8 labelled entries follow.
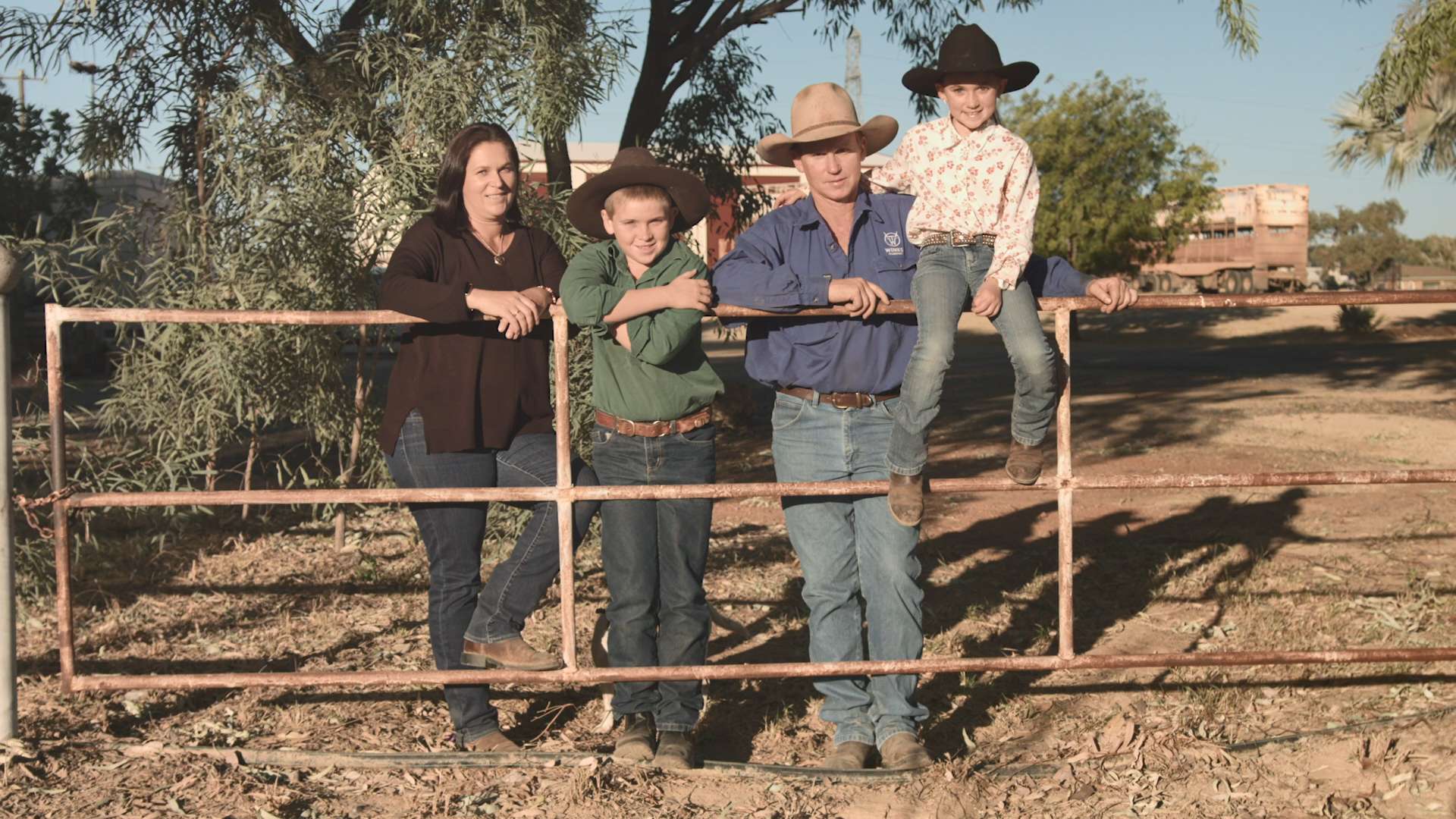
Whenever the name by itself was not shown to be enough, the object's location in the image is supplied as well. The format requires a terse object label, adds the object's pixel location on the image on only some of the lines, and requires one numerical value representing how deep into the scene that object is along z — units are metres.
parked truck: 50.16
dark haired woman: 3.77
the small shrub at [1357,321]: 27.16
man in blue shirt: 3.72
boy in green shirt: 3.62
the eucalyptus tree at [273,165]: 6.24
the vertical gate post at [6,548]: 3.77
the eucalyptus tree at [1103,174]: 31.00
